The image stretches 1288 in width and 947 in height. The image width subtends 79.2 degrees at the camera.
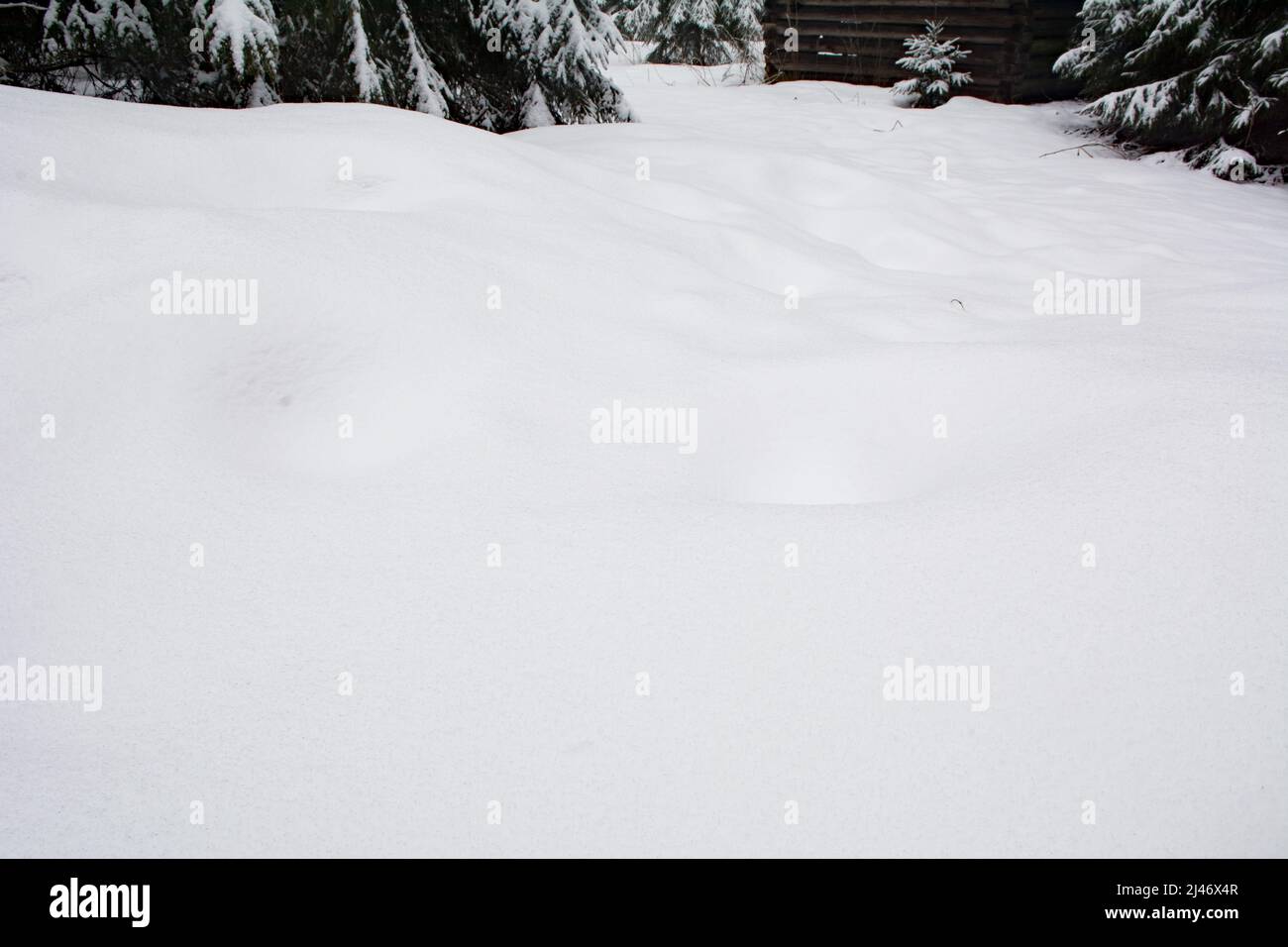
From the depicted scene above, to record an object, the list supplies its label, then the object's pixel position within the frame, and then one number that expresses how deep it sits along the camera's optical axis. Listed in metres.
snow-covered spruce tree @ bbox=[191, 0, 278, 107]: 3.77
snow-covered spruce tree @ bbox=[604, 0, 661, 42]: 19.62
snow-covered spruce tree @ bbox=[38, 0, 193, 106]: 3.96
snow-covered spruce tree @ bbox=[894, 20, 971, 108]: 9.84
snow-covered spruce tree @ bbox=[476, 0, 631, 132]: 5.36
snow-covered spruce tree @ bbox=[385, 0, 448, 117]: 4.90
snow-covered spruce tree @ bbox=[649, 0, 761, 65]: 17.12
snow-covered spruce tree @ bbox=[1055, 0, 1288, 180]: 6.79
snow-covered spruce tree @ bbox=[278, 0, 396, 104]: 4.48
